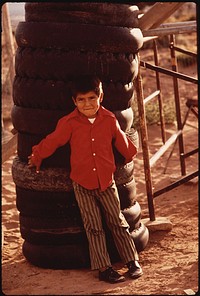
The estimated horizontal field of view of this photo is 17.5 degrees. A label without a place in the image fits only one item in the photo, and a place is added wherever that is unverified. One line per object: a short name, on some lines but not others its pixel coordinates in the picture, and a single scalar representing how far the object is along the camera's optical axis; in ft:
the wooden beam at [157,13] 16.60
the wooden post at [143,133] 17.90
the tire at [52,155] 15.38
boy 14.67
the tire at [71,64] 14.82
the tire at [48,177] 15.47
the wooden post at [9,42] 30.30
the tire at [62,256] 15.81
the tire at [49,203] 15.62
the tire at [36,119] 15.25
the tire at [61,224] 15.72
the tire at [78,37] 14.74
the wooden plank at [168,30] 17.49
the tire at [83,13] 14.88
